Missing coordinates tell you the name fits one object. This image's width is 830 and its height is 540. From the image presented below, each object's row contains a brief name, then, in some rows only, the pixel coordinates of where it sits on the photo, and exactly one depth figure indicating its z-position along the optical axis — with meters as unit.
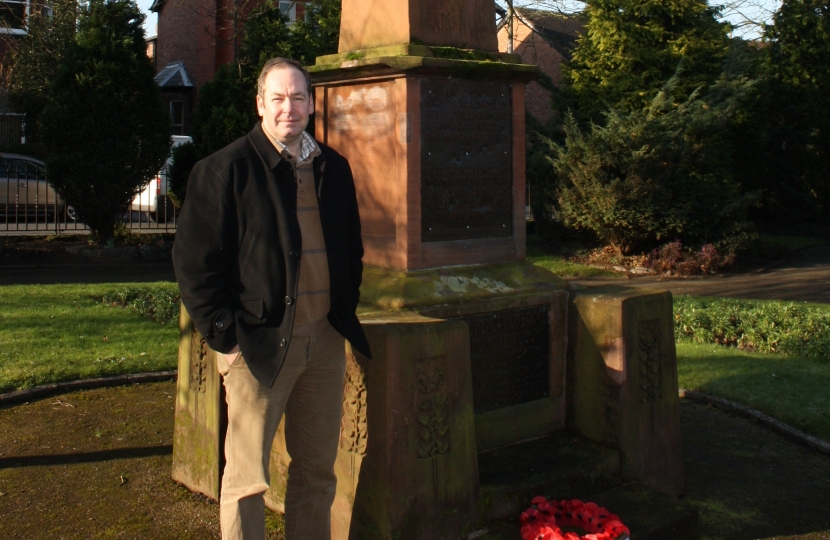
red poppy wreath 3.67
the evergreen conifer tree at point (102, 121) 15.13
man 2.99
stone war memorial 4.33
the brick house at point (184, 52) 29.95
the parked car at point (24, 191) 19.98
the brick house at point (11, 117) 26.08
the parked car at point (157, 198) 20.94
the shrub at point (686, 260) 16.81
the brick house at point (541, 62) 34.00
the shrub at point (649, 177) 16.81
